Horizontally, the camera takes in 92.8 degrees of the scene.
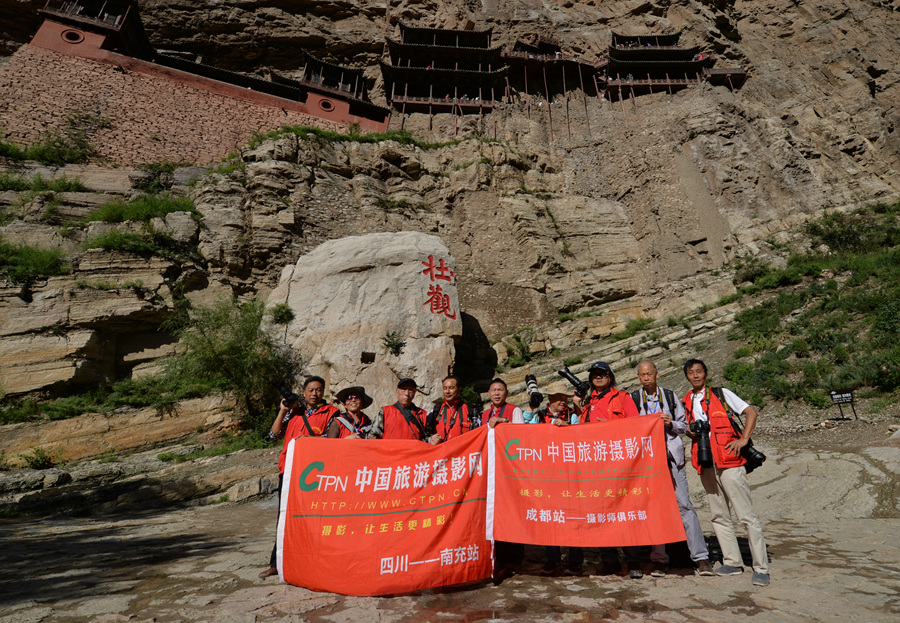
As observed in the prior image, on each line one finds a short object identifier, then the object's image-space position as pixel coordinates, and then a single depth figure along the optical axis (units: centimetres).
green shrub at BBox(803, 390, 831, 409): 759
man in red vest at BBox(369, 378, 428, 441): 388
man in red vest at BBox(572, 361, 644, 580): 382
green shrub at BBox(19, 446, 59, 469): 886
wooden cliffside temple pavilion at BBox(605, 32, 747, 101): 2314
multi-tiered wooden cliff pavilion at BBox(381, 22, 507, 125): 2275
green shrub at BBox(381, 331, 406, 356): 1084
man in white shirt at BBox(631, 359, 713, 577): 329
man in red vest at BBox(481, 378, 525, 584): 335
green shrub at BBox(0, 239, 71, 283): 1109
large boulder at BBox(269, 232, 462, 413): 1070
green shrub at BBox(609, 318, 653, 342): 1465
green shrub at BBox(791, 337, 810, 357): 923
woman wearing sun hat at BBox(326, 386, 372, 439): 389
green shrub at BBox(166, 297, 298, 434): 1064
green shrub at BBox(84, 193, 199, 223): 1360
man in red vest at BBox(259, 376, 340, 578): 378
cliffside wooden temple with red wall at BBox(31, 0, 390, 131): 1833
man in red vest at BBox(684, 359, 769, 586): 315
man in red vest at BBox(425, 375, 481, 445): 396
